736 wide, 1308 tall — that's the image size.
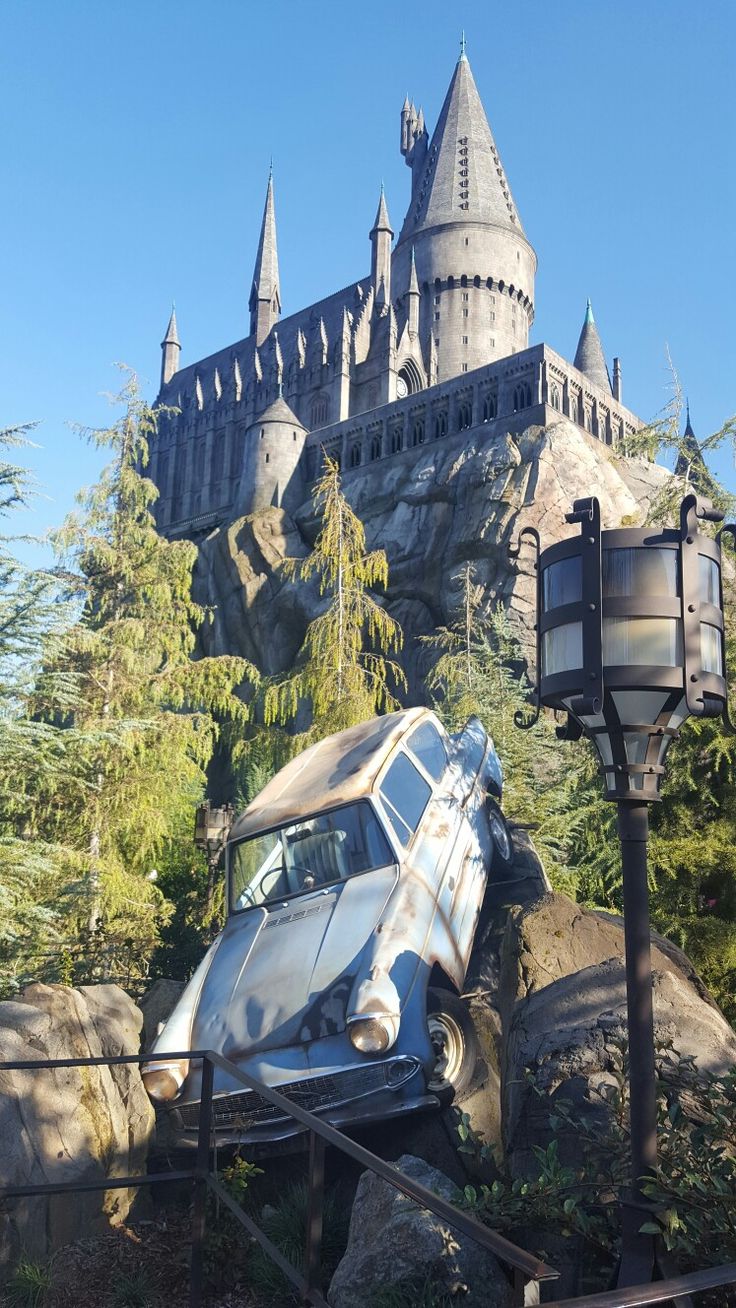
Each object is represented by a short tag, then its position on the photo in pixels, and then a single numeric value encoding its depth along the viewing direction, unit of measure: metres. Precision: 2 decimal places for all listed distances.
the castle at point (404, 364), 48.81
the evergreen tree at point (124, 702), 13.98
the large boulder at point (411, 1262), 4.49
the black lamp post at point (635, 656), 3.91
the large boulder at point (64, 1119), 6.16
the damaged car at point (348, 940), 6.42
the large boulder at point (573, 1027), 5.23
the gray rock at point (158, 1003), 9.54
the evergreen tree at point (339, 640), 14.95
